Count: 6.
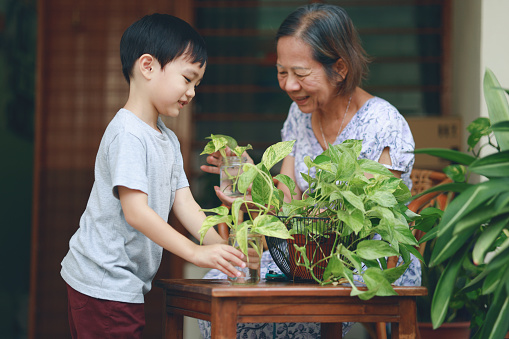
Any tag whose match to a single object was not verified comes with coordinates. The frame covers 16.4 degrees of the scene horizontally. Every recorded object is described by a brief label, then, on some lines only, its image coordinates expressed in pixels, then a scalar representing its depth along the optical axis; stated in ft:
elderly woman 10.90
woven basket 9.41
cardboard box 14.03
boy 9.72
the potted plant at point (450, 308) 10.80
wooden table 9.12
